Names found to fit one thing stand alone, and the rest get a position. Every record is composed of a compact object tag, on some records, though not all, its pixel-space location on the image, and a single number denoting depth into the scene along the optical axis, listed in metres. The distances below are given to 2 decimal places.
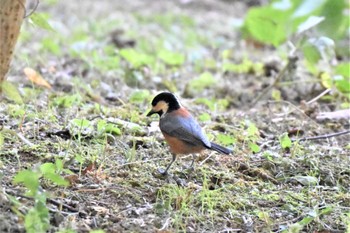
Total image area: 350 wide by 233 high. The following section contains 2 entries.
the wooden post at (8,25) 6.07
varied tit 6.59
